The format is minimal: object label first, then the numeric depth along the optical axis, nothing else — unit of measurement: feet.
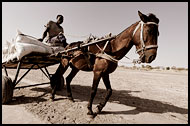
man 18.83
